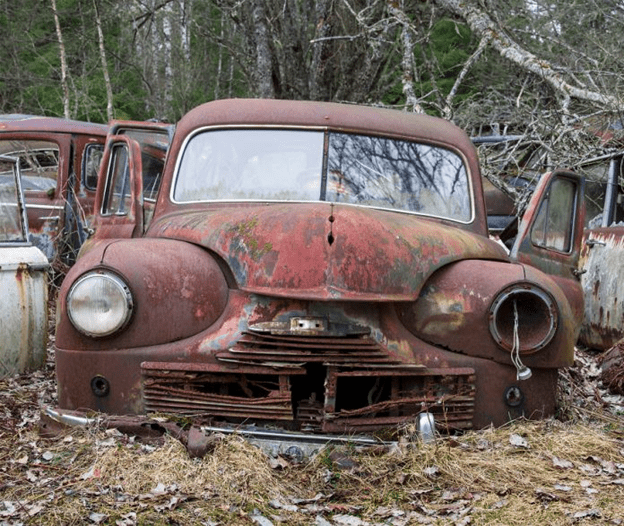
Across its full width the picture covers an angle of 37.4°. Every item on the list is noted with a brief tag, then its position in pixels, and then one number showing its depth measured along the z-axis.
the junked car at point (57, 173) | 9.64
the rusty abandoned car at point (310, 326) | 3.96
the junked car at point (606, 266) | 7.04
